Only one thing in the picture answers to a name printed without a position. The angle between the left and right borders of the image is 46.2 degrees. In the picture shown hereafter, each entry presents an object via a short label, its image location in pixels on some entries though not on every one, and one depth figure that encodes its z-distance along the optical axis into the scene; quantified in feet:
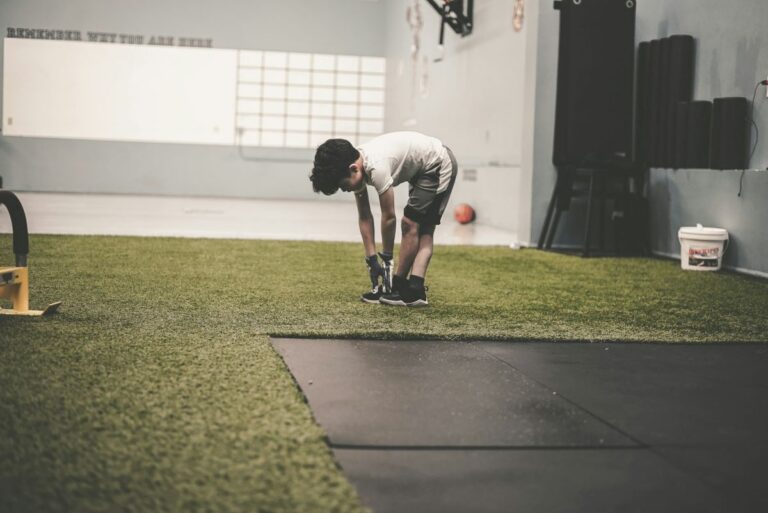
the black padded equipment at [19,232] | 9.41
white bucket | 16.96
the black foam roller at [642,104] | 20.06
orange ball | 29.48
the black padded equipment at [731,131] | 16.75
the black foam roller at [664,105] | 19.20
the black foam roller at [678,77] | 18.76
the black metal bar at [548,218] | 20.07
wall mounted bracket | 30.37
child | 10.92
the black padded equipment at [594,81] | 19.58
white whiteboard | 40.04
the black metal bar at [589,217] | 19.04
